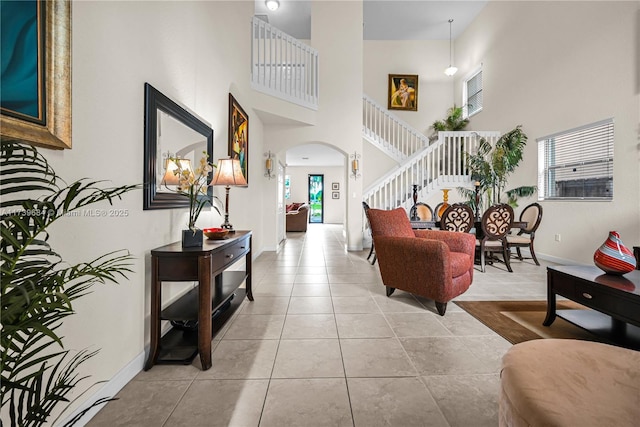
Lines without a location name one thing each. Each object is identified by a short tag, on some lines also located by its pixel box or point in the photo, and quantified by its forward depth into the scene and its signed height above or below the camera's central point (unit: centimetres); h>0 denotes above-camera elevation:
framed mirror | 181 +51
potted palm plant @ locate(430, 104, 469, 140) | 769 +244
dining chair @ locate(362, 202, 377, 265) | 470 -83
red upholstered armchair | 256 -47
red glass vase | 199 -34
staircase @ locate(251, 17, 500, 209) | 503 +168
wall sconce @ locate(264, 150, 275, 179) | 582 +92
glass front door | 1355 +56
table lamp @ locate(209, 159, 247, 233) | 249 +32
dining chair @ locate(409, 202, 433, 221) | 532 -4
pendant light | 738 +371
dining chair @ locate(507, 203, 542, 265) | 433 -27
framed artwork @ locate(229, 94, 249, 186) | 358 +105
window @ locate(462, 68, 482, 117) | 723 +317
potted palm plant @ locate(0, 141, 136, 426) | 62 -19
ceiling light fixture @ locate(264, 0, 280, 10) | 647 +478
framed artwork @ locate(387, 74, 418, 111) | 834 +354
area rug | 218 -96
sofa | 962 -33
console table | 175 -57
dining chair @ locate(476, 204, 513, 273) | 411 -27
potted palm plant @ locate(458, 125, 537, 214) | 534 +86
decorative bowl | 224 -20
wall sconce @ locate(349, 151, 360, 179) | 583 +93
